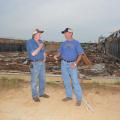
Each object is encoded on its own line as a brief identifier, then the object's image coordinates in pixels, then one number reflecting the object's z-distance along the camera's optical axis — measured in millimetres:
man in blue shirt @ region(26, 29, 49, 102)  3171
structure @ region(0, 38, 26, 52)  13500
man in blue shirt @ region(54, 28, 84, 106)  3144
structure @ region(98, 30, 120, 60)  7825
